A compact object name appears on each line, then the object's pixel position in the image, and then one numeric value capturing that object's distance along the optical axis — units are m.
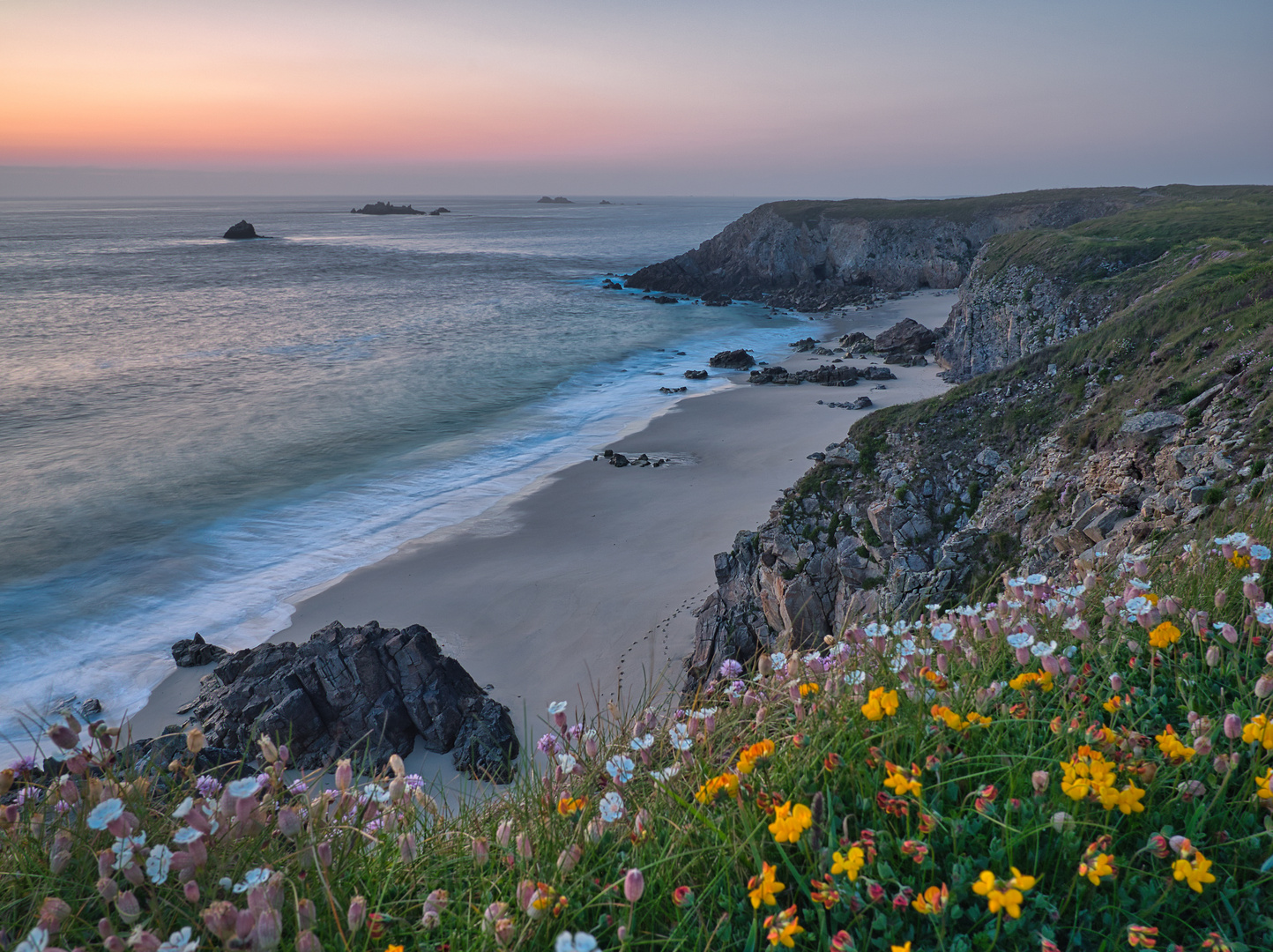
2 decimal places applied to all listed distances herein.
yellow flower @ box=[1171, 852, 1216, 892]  0.57
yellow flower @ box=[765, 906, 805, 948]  0.56
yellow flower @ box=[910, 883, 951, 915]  0.58
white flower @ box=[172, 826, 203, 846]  0.62
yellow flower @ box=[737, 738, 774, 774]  0.74
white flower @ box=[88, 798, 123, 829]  0.59
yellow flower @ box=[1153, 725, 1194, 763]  0.68
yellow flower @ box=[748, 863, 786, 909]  0.59
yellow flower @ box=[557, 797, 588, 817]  0.75
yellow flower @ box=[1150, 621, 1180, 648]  0.82
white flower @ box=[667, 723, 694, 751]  0.79
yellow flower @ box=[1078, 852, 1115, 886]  0.58
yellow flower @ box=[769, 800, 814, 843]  0.62
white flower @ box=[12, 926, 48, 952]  0.55
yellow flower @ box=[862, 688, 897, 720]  0.74
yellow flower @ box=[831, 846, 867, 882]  0.60
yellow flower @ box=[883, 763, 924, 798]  0.66
